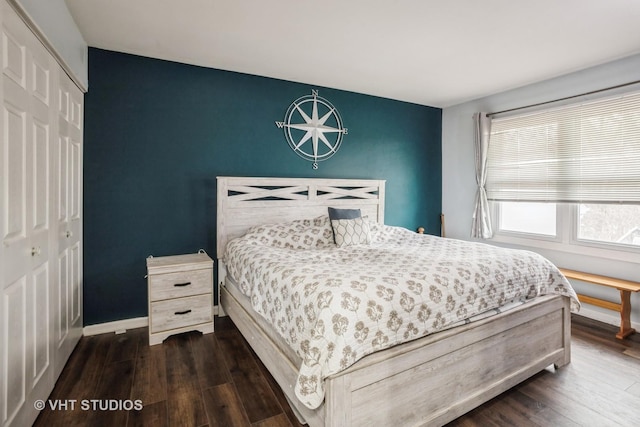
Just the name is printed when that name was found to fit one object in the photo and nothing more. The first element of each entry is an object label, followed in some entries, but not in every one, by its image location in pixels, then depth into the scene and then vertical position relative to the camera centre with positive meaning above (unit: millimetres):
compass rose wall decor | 3600 +893
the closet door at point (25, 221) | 1377 -89
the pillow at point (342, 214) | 3287 -84
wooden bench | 2752 -782
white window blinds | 2936 +558
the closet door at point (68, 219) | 2115 -112
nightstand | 2590 -762
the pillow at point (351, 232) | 3076 -252
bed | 1430 -869
